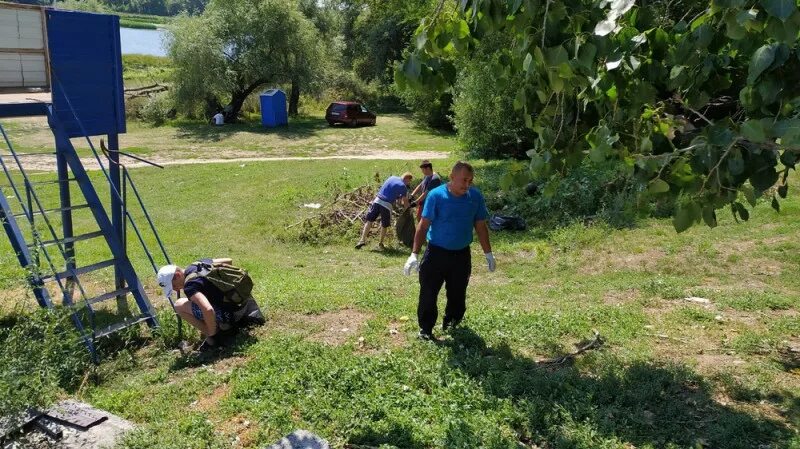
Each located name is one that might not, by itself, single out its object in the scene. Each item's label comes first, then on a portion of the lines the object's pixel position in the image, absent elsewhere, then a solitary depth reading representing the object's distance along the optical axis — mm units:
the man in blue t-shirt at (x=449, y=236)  6242
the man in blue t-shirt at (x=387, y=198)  12164
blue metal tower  7352
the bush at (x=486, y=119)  19719
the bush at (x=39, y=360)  4930
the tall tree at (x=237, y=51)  34000
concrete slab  4746
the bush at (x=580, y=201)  12008
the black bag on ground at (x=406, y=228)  12203
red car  34750
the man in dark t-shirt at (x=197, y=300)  6320
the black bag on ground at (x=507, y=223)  12664
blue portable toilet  34031
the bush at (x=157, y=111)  35625
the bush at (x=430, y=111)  33175
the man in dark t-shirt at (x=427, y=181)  11875
